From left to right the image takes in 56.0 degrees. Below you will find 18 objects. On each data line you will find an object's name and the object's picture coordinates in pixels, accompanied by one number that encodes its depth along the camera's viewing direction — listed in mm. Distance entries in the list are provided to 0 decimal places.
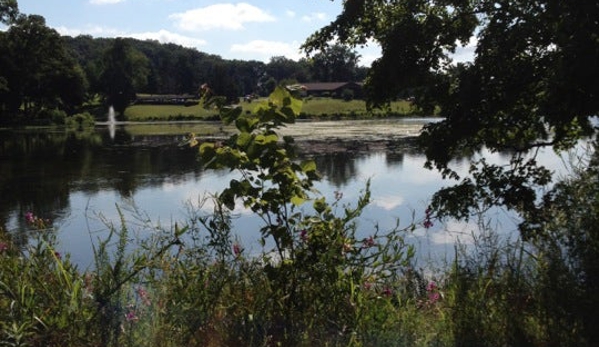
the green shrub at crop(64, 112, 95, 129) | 63594
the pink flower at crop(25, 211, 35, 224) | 4497
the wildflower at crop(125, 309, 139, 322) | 3016
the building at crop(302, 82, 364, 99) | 109438
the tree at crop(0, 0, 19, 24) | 54194
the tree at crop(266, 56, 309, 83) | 152000
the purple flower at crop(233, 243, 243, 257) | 3706
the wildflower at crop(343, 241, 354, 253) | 3426
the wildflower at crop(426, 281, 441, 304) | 3654
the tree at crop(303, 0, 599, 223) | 7934
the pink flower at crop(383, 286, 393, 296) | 3592
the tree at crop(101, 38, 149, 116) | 86312
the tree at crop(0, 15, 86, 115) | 60500
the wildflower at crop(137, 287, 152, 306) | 3269
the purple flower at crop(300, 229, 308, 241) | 3557
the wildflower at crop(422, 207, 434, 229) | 4234
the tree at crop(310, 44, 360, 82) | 133000
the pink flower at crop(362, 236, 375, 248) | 3713
